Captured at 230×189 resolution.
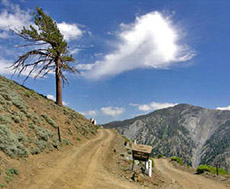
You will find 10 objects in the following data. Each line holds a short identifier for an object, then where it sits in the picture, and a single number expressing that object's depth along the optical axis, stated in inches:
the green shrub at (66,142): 836.3
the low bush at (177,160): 1435.0
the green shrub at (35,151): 583.2
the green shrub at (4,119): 608.9
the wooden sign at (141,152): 569.5
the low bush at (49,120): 926.6
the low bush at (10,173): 385.4
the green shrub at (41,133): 714.8
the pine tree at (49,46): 1256.2
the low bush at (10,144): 492.4
